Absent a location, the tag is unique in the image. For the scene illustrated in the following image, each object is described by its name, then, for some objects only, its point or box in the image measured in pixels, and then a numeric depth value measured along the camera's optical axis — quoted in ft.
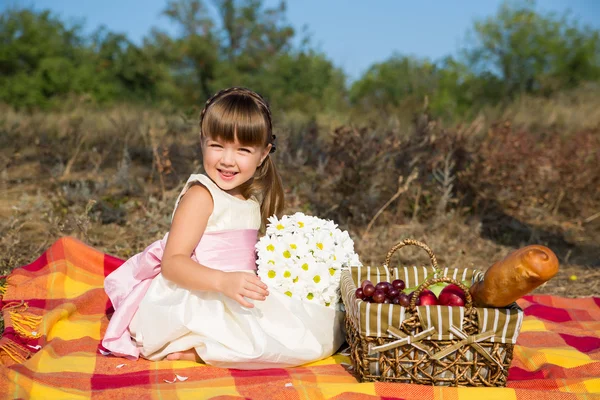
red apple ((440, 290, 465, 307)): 8.28
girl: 9.13
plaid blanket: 8.11
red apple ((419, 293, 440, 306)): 8.49
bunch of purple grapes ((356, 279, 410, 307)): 8.53
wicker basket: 7.84
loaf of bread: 7.27
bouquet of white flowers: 9.47
